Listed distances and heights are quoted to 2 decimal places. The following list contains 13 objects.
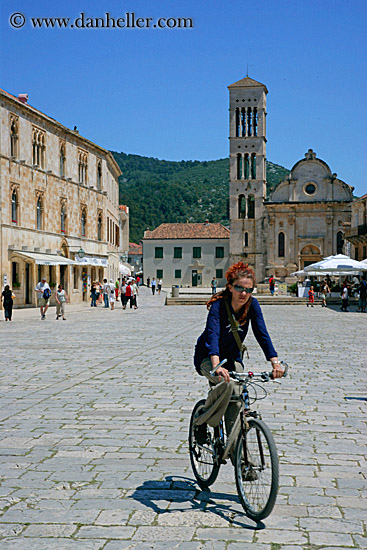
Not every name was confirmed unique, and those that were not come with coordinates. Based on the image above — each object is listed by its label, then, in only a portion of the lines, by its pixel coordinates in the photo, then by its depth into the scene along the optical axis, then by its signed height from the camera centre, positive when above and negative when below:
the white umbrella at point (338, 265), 35.31 +0.85
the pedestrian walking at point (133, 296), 34.08 -0.65
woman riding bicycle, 4.62 -0.35
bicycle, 4.21 -1.11
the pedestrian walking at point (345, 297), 32.53 -0.72
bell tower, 75.75 +12.55
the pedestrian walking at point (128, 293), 33.38 -0.49
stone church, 72.31 +6.27
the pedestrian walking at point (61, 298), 25.06 -0.54
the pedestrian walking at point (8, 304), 24.52 -0.74
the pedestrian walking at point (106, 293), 34.53 -0.52
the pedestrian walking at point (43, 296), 25.22 -0.47
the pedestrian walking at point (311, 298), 38.06 -0.89
